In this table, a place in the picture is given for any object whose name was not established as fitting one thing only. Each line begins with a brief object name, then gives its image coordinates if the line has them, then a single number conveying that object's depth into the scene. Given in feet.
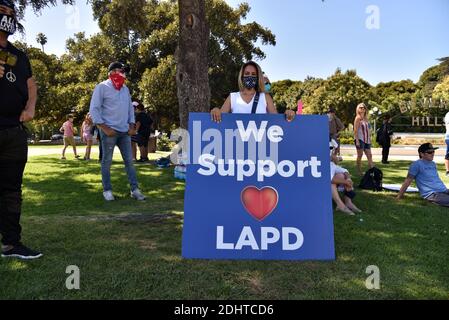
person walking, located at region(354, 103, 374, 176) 32.83
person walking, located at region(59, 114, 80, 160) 49.29
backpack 24.30
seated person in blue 20.43
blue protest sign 11.75
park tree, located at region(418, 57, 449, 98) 193.63
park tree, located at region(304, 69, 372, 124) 160.56
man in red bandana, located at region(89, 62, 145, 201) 19.44
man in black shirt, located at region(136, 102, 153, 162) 41.70
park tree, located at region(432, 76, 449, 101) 139.56
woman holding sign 13.62
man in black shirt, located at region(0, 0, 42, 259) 10.96
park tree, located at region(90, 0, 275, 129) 87.45
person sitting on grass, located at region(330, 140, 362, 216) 17.83
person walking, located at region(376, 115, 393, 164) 44.91
